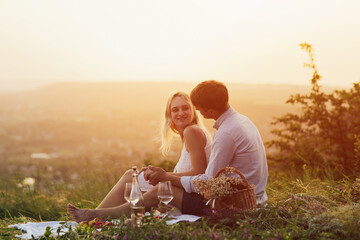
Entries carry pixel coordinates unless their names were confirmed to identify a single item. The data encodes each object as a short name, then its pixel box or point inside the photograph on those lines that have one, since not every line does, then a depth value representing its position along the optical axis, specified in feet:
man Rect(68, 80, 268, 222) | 12.48
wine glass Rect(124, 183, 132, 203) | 11.50
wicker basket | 11.85
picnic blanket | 12.60
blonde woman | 14.39
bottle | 11.24
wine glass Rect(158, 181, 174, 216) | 11.62
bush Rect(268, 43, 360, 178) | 24.90
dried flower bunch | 11.63
